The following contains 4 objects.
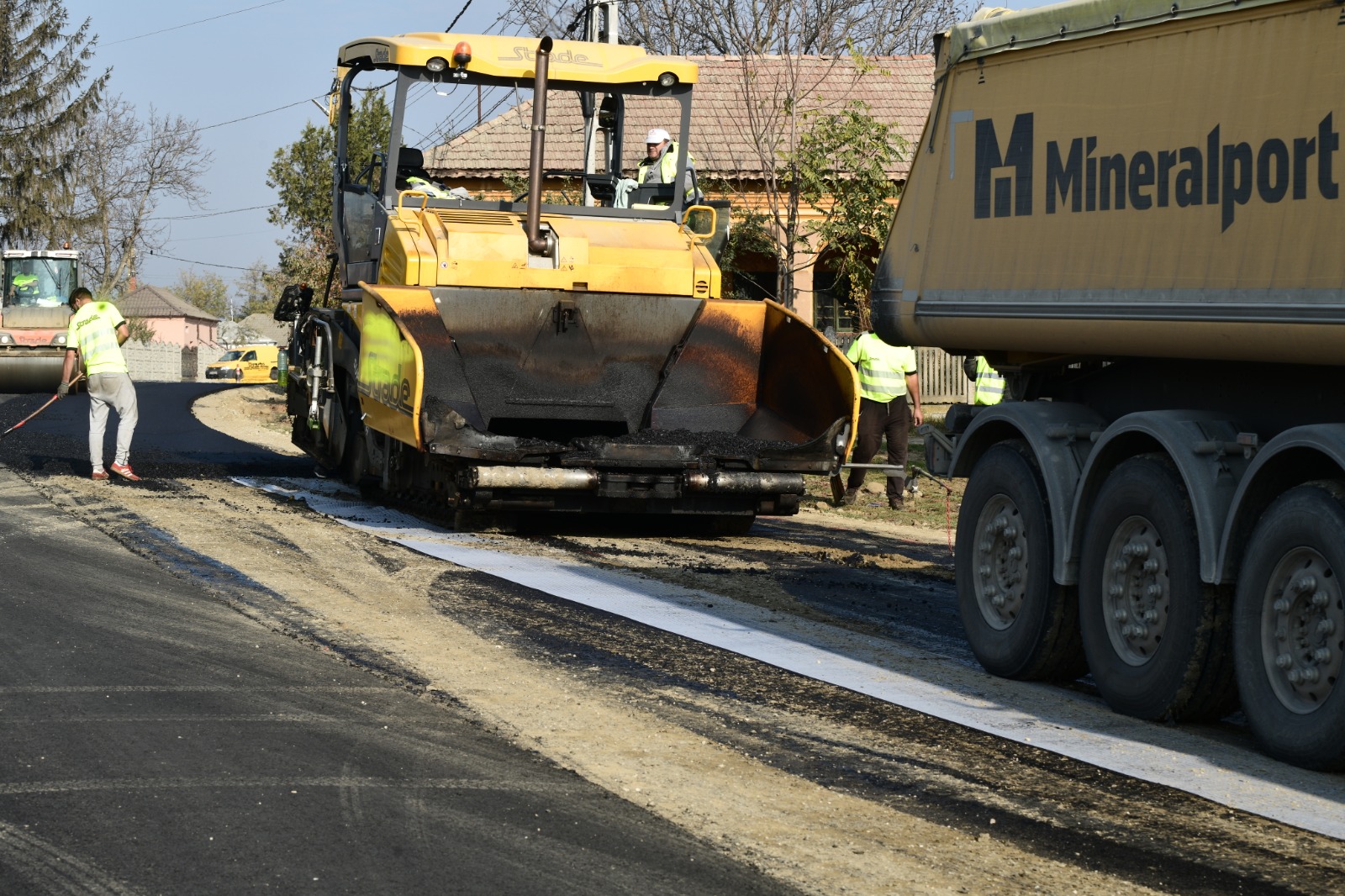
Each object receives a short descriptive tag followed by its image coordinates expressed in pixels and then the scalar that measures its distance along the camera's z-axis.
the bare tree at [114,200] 66.50
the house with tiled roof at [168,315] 113.94
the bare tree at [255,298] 124.90
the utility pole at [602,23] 19.17
